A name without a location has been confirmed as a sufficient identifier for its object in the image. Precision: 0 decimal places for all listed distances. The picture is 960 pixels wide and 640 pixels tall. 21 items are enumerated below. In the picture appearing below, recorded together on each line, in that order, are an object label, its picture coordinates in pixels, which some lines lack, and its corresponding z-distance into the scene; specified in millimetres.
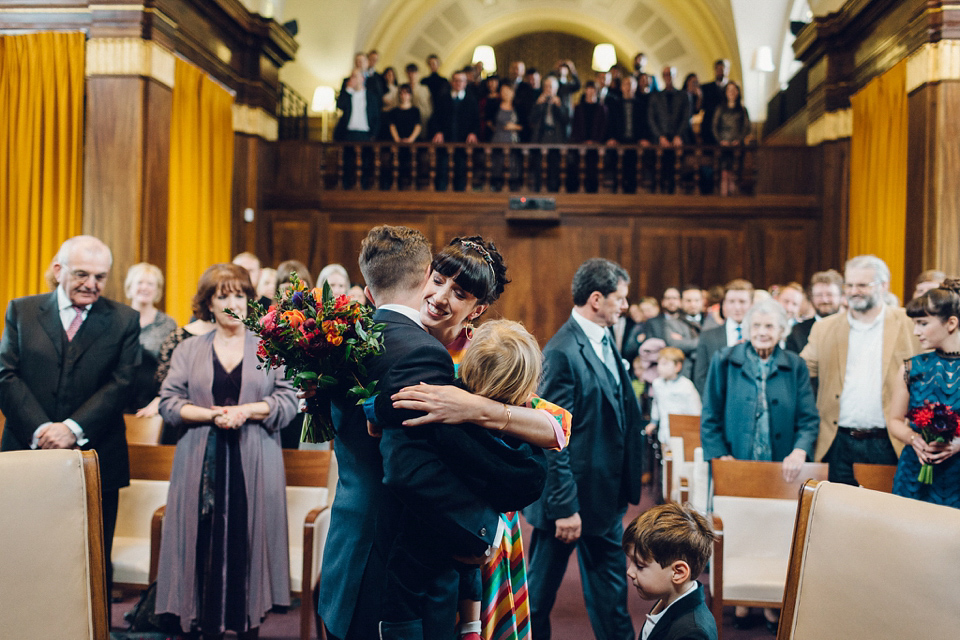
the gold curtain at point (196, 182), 7297
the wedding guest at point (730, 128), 8945
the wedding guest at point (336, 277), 4898
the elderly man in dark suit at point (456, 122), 9023
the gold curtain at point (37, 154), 6547
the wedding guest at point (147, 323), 4141
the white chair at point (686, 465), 3928
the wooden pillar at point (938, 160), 6281
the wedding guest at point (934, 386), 3002
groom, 1538
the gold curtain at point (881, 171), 7176
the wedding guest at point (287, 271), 4734
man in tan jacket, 3703
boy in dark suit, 1978
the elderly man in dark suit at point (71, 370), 3027
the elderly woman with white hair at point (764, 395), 3443
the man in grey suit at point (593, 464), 2822
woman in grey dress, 2955
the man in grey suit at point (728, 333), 4996
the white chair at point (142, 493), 3512
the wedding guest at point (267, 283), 5199
